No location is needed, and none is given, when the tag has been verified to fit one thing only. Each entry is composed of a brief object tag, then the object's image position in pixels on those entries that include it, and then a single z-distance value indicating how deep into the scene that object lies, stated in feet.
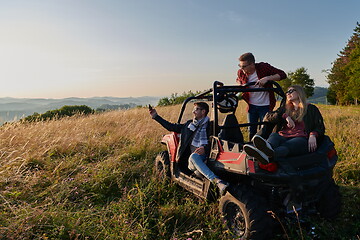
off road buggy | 8.15
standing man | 13.08
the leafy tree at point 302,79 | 157.48
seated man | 12.11
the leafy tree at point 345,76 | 108.10
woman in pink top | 7.97
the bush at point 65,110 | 42.85
